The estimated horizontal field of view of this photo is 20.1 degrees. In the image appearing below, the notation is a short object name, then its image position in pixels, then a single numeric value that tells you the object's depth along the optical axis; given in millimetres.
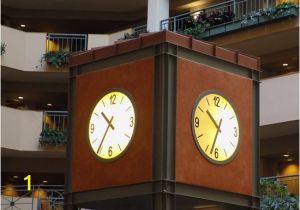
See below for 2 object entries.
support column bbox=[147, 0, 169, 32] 34125
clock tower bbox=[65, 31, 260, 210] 11109
